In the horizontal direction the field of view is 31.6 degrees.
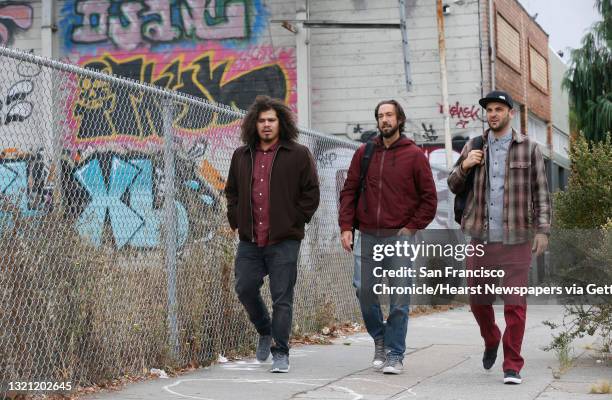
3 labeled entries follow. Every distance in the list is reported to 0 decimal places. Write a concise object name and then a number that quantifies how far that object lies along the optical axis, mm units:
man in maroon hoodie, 7699
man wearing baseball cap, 7121
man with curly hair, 7656
